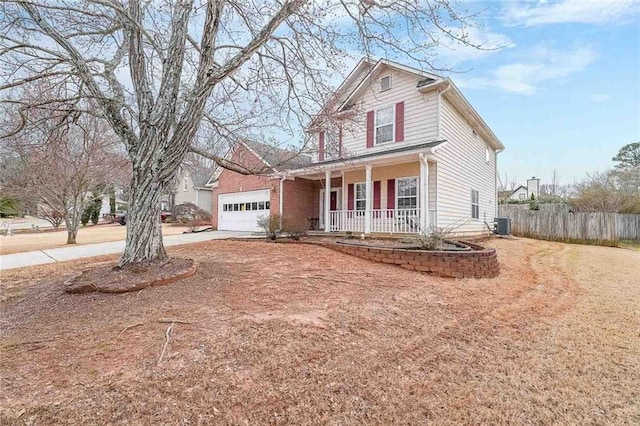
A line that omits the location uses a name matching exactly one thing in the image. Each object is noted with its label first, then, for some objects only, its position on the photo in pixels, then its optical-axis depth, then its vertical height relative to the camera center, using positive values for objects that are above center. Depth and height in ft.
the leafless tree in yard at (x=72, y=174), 36.29 +5.91
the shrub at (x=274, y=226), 38.14 -0.97
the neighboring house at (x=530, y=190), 102.74 +10.07
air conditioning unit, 53.52 -1.30
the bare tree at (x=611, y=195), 62.39 +4.57
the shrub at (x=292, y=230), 39.32 -1.47
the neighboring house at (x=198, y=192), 101.81 +8.69
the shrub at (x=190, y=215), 79.93 +0.81
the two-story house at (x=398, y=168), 37.19 +6.38
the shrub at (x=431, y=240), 24.63 -1.68
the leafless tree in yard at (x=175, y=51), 17.43 +10.10
